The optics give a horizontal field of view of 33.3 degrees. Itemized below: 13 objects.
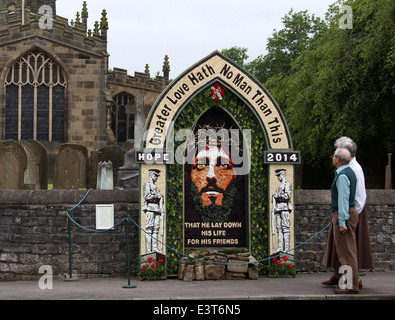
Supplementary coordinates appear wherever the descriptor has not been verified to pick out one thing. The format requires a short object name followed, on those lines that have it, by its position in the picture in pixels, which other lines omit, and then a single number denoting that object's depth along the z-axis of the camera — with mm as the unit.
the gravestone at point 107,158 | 15955
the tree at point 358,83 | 19047
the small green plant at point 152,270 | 10539
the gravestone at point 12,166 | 13211
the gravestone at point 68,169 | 14383
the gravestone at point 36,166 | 14375
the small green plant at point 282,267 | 10883
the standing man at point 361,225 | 9164
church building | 30141
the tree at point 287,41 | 49938
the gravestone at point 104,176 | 14383
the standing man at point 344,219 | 8906
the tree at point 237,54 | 60034
